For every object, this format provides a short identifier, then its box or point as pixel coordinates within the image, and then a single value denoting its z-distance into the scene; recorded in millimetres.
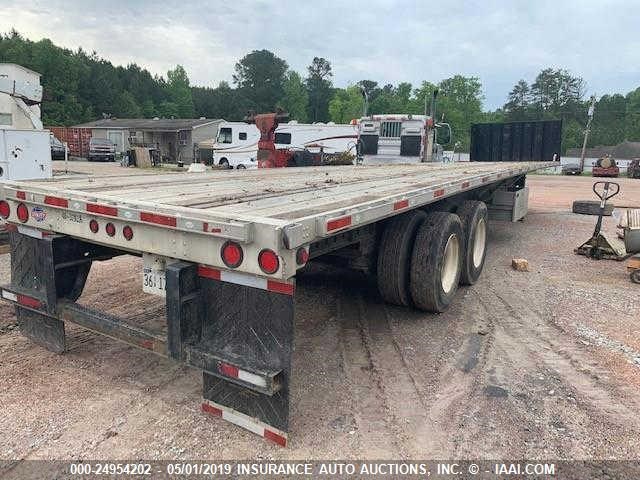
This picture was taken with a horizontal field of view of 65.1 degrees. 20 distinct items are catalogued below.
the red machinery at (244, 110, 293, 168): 13610
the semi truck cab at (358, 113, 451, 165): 12359
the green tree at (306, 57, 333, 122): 106875
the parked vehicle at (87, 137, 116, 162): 38250
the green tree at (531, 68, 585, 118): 100562
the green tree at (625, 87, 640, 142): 93375
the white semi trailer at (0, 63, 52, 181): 8773
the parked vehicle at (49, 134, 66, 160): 33900
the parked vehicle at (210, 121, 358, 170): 27625
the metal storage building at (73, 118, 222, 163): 45125
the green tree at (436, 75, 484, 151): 86000
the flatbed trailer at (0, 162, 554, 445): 2865
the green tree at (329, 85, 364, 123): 93812
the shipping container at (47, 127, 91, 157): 45094
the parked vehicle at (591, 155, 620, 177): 40438
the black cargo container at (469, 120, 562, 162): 14242
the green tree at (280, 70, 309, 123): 95562
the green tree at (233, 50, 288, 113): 98750
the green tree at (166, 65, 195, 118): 90188
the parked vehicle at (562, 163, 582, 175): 45000
